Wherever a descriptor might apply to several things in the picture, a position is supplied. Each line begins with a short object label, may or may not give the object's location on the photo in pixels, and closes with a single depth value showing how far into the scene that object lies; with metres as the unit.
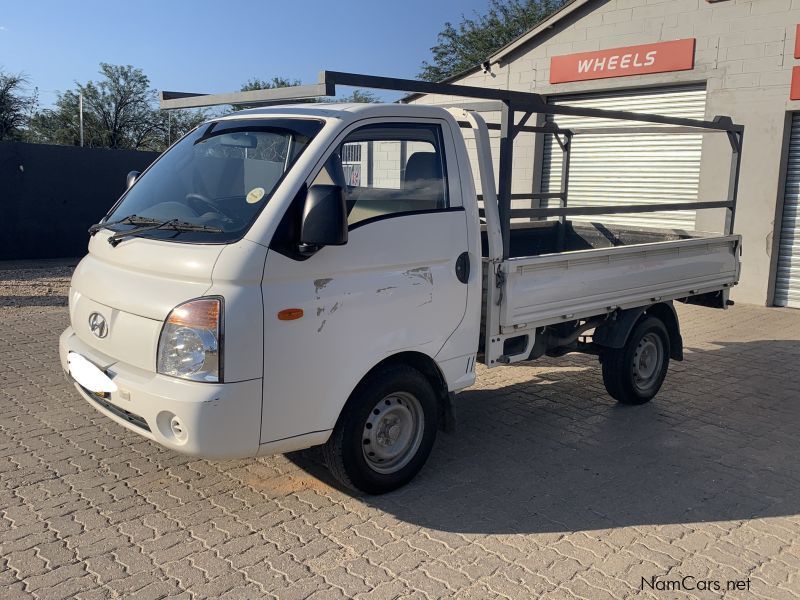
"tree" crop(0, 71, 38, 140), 27.58
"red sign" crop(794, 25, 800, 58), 10.27
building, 10.65
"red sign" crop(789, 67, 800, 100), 10.32
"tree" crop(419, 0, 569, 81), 32.91
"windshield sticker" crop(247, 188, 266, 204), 3.80
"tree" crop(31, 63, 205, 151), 34.62
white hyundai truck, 3.51
